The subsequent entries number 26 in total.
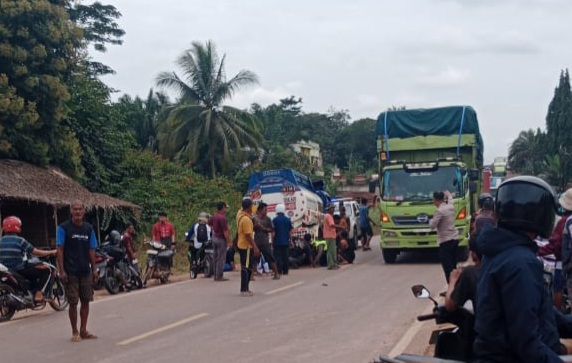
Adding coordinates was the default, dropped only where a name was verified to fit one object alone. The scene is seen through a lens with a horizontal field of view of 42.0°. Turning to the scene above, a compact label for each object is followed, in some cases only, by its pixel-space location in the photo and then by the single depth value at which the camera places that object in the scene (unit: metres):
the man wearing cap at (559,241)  8.48
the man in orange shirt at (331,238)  19.91
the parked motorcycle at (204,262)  18.78
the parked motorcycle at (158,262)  17.58
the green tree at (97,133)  27.69
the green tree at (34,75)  22.22
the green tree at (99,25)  45.38
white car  27.89
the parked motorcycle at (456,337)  4.31
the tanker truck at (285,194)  21.55
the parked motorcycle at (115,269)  15.53
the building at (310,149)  66.19
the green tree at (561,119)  71.94
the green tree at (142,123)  49.72
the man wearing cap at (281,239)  18.86
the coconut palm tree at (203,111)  40.81
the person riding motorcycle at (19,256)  12.39
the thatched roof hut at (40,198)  20.77
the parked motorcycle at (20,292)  12.02
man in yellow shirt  14.57
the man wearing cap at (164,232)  18.84
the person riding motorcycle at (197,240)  19.08
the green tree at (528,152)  78.69
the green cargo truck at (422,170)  19.86
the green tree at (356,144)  82.50
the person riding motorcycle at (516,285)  3.34
